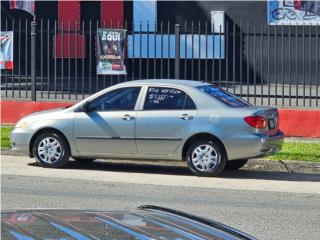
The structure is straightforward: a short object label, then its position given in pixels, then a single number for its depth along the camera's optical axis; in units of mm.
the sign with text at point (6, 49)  16578
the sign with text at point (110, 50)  15922
